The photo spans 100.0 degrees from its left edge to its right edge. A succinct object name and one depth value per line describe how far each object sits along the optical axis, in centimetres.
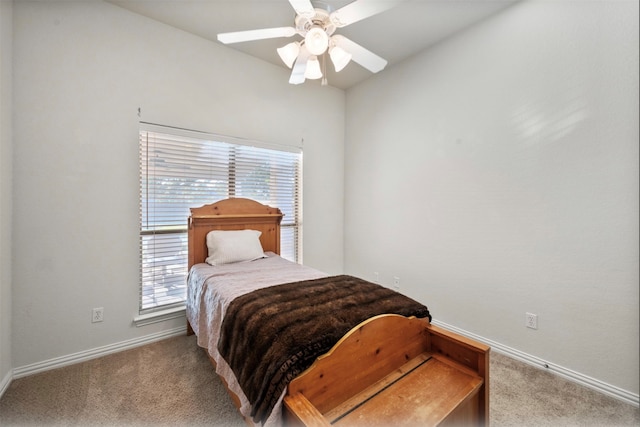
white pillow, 248
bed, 109
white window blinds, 239
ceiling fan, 147
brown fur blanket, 109
